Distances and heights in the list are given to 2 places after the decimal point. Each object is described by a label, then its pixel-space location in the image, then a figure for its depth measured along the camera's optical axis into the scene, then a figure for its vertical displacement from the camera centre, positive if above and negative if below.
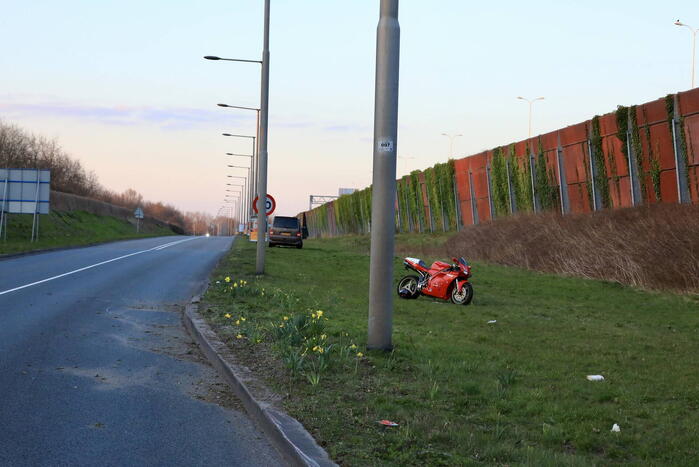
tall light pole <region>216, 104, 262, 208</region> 27.35 +7.61
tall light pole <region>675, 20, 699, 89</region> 31.12 +10.17
